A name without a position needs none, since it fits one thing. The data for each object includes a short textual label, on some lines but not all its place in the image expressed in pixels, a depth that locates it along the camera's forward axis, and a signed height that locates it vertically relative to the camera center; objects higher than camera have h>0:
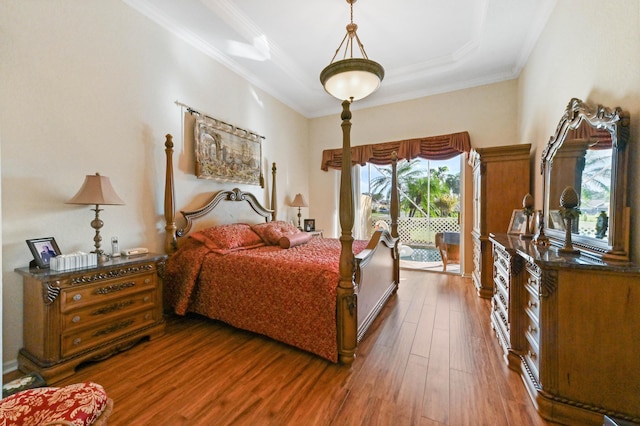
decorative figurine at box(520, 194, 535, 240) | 2.26 +0.00
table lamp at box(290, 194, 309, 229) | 4.51 +0.13
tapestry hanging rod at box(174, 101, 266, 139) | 2.83 +1.15
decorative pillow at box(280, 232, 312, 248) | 2.87 -0.36
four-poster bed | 1.87 -0.60
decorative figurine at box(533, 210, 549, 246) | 1.91 -0.22
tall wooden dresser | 3.02 +0.25
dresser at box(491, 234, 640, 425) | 1.23 -0.67
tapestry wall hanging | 3.03 +0.76
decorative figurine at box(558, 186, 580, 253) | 1.50 +0.00
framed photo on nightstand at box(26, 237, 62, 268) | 1.73 -0.30
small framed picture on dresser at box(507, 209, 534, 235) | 2.63 -0.14
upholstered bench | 0.79 -0.66
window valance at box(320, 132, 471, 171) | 3.94 +1.03
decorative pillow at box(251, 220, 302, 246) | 3.08 -0.28
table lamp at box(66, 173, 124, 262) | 1.86 +0.09
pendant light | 2.08 +1.14
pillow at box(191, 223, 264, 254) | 2.62 -0.32
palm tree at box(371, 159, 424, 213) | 4.68 +0.63
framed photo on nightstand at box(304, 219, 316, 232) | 4.76 -0.30
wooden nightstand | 1.63 -0.76
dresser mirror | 1.36 +0.23
